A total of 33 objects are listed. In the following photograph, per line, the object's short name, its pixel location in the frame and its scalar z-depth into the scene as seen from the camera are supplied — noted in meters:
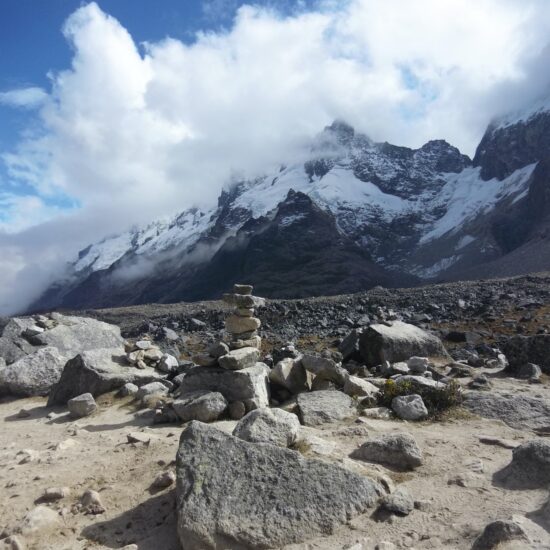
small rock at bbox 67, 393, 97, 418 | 13.17
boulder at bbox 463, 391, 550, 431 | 10.12
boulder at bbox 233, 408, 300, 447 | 8.05
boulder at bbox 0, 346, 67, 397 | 16.28
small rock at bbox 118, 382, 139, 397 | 14.66
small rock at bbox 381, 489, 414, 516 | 6.51
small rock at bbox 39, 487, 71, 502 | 7.62
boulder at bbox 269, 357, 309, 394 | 13.30
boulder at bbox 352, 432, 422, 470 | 8.04
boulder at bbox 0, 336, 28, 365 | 20.48
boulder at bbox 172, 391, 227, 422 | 11.35
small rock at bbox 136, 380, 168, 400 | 13.99
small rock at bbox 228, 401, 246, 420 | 11.52
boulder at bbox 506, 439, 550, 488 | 7.06
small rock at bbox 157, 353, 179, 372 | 17.12
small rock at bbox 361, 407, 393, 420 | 10.78
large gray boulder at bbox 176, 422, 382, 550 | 6.09
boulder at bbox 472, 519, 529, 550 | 5.37
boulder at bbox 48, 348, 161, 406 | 14.95
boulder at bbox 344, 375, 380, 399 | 12.20
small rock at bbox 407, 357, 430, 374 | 14.41
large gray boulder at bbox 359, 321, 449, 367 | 16.50
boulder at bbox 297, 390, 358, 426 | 10.74
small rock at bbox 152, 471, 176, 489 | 7.82
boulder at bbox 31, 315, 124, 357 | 21.12
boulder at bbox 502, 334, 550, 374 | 14.41
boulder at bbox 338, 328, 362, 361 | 17.84
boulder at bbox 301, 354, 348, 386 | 13.21
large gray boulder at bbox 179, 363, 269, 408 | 12.04
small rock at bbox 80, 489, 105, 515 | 7.18
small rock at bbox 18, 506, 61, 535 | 6.70
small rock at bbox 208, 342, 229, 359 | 13.34
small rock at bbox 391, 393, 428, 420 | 10.73
